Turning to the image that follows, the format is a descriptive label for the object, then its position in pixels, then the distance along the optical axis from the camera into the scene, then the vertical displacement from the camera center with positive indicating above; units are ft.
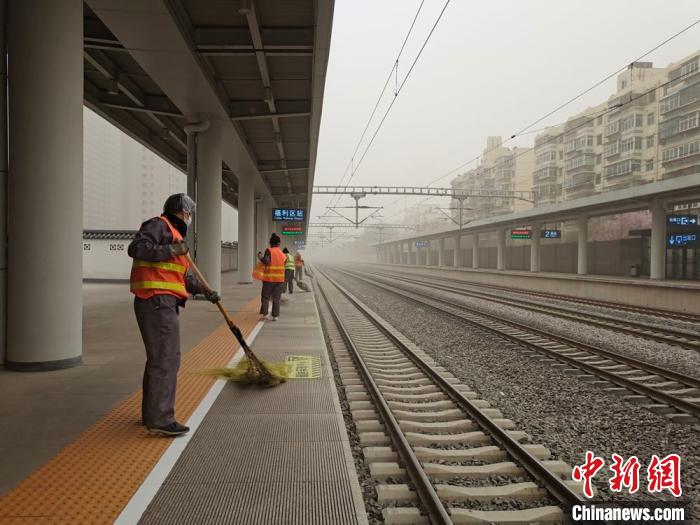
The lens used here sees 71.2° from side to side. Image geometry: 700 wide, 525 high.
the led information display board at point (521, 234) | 122.21 +6.46
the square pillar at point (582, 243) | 105.54 +3.75
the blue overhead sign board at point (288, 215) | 88.72 +7.81
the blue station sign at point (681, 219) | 83.25 +7.17
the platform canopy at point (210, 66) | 29.35 +15.13
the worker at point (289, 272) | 52.97 -1.68
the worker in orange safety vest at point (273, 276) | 35.14 -1.36
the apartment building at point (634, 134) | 127.85 +35.07
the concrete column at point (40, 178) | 19.34 +3.08
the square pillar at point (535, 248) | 121.70 +2.95
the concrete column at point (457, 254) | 175.01 +1.86
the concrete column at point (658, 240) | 81.64 +3.55
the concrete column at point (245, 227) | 81.05 +5.01
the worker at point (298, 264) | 75.41 -1.05
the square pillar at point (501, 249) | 139.64 +3.02
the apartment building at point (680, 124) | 109.81 +31.77
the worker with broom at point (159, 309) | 12.60 -1.39
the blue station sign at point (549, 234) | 119.65 +6.35
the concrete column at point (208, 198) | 49.32 +5.96
